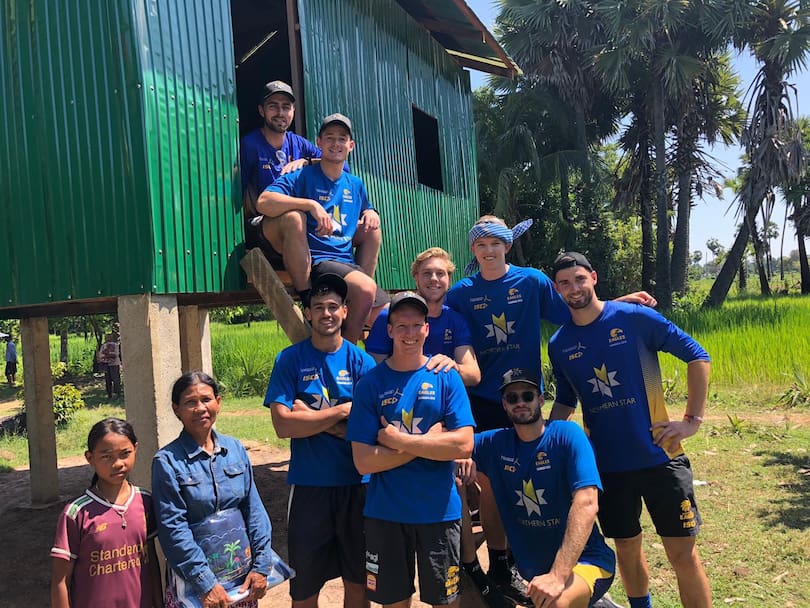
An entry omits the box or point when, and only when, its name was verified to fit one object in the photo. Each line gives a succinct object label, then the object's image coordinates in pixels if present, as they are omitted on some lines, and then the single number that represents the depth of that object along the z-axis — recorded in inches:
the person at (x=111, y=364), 676.7
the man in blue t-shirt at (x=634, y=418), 145.5
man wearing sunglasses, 132.0
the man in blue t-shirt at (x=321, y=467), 135.7
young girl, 115.0
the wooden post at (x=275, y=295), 171.0
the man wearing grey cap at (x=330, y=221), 165.9
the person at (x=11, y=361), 931.3
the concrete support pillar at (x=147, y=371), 170.7
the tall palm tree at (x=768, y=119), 807.7
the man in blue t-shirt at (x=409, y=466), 123.3
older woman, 116.4
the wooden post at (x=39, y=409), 325.7
